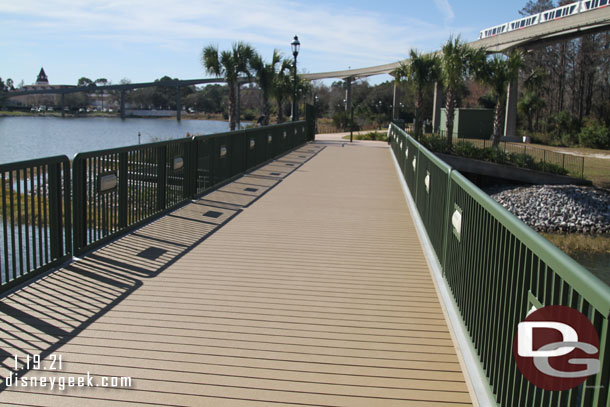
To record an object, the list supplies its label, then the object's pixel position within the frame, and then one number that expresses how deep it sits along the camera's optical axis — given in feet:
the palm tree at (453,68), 119.24
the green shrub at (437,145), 123.44
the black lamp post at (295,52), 102.17
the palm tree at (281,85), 131.23
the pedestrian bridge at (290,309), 12.01
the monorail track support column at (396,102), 203.21
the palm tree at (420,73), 131.95
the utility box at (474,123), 181.47
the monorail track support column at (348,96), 248.73
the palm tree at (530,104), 200.34
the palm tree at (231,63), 121.08
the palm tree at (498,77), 129.29
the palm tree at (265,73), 126.62
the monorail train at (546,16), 141.08
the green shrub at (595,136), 172.55
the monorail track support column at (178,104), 343.05
